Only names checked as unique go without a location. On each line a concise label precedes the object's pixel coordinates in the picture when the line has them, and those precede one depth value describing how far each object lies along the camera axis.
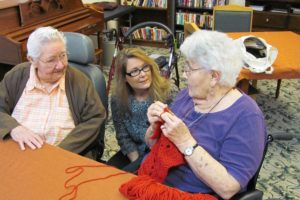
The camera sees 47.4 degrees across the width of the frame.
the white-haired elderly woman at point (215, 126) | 1.19
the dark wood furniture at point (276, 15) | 4.53
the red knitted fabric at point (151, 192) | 1.12
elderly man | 1.71
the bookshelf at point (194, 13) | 5.07
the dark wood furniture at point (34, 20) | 2.92
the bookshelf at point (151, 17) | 5.26
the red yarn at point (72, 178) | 1.16
